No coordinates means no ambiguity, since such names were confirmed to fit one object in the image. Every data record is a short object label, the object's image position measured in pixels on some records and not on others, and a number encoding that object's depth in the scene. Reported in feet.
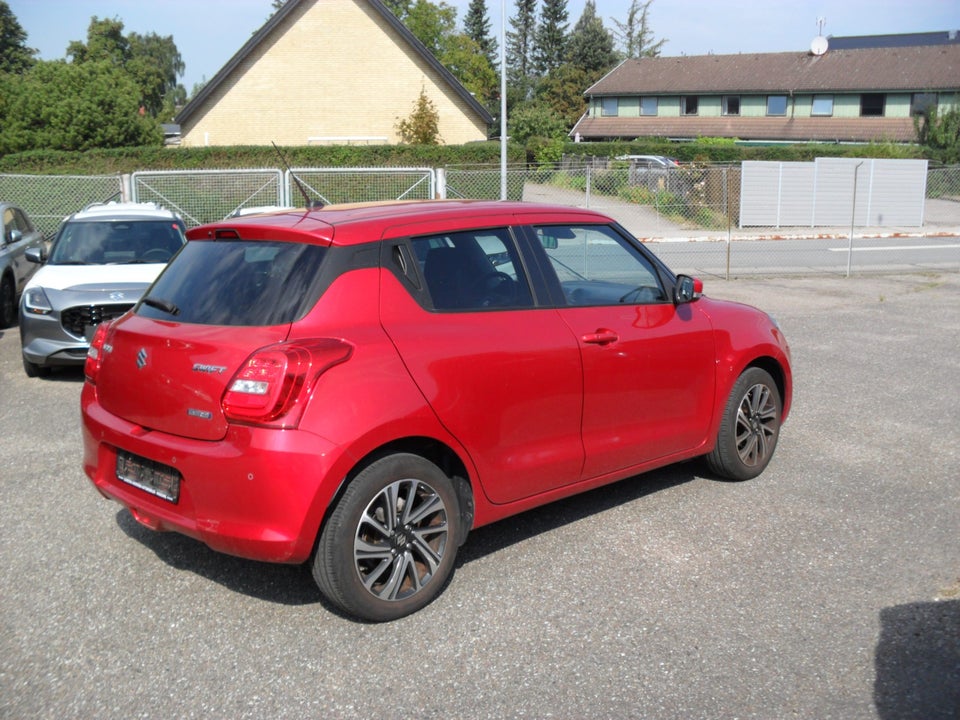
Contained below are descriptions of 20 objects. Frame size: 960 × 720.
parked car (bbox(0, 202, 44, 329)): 40.47
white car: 29.60
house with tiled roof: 184.85
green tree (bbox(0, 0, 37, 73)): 243.19
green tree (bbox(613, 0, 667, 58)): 302.45
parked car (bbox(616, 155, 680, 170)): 113.95
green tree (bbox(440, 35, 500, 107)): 248.32
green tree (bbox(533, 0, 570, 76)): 314.14
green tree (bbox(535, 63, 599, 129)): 266.36
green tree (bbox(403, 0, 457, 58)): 235.61
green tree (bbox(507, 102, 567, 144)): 155.94
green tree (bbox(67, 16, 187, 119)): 294.87
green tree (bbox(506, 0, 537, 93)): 324.39
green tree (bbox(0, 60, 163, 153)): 111.24
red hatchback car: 12.94
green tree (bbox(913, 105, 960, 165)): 138.63
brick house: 129.49
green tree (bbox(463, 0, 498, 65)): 322.14
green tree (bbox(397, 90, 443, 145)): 129.90
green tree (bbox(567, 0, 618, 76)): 291.79
